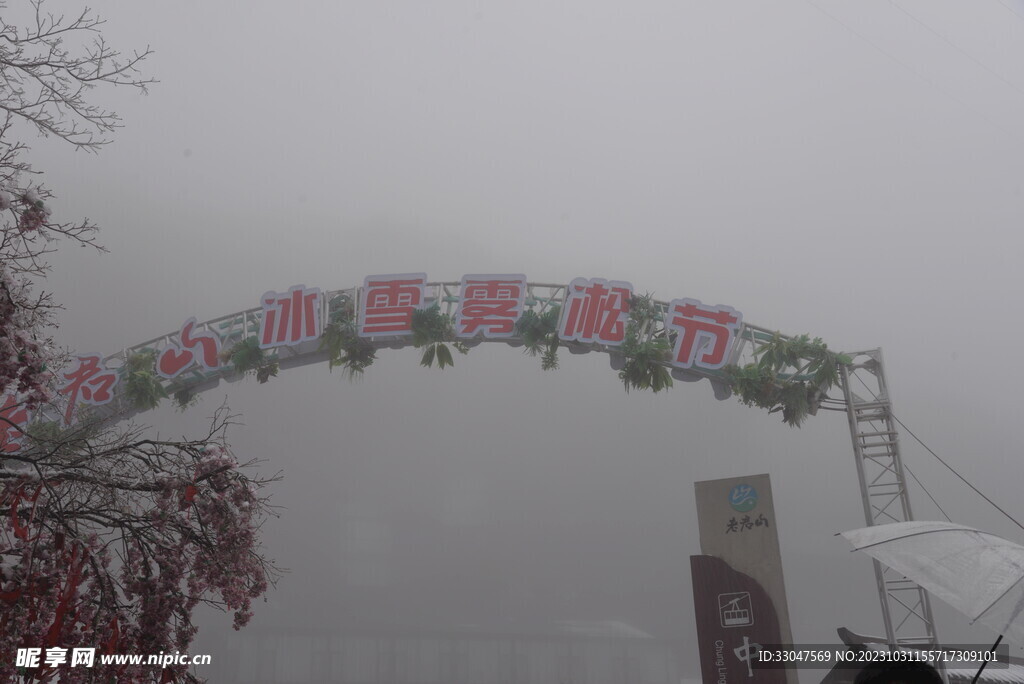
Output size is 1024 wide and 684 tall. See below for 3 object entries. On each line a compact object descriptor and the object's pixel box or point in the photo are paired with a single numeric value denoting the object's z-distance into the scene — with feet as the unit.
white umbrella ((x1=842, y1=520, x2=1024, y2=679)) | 10.83
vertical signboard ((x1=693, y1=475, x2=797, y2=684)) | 24.82
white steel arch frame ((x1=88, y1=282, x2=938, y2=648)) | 30.07
